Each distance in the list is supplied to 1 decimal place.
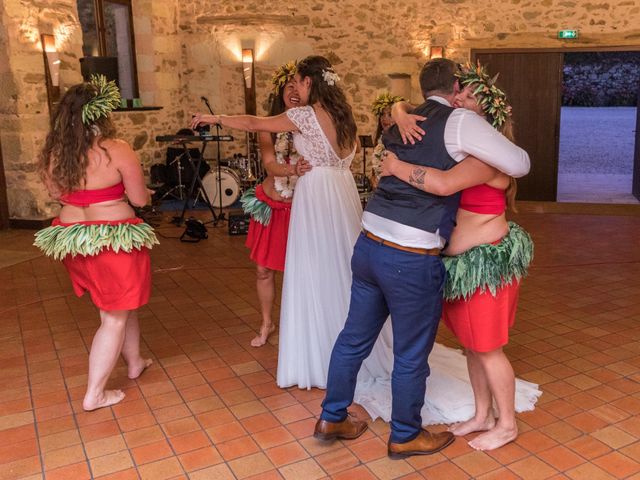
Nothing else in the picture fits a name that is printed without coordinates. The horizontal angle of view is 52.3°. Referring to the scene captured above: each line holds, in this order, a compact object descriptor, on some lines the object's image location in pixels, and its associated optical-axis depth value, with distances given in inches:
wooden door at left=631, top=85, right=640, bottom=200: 372.2
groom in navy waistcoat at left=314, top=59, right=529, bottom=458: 93.1
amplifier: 289.4
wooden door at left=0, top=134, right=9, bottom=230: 303.1
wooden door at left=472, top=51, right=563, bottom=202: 364.5
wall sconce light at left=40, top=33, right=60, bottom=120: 291.7
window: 350.3
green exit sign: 354.0
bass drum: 348.8
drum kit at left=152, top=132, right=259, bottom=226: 322.0
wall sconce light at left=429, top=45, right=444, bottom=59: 368.8
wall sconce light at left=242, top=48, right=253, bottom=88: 385.4
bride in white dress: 127.0
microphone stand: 311.6
